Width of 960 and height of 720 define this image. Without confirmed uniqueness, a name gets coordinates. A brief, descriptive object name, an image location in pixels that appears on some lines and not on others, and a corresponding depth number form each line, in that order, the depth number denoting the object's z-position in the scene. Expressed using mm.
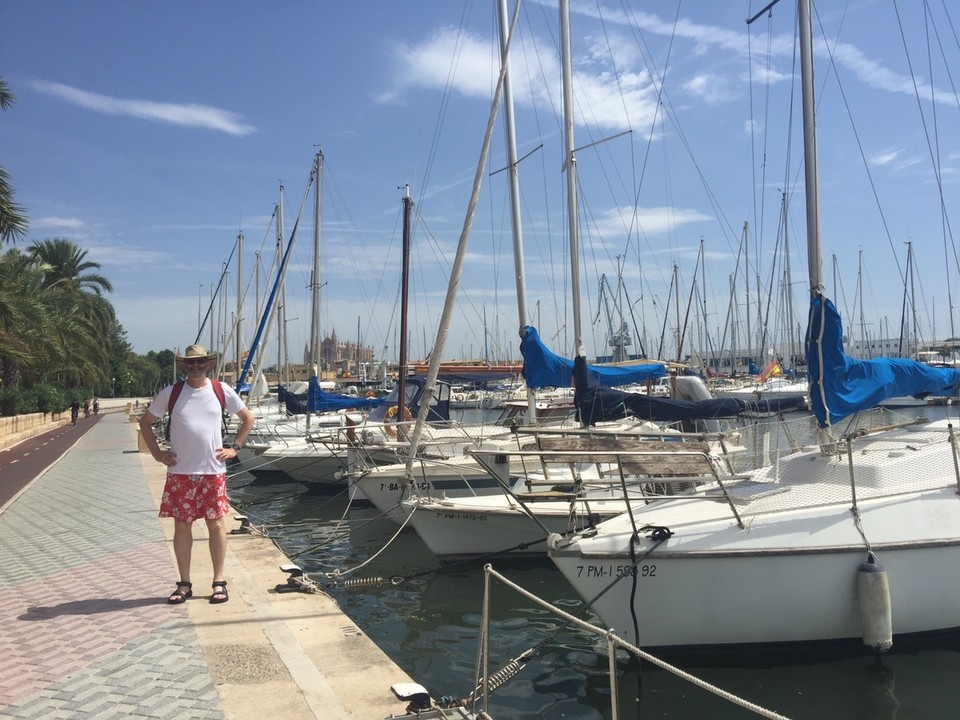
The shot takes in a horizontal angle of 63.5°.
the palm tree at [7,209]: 18328
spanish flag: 33375
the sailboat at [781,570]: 6918
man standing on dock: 6156
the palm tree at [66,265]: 46062
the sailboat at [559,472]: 8016
